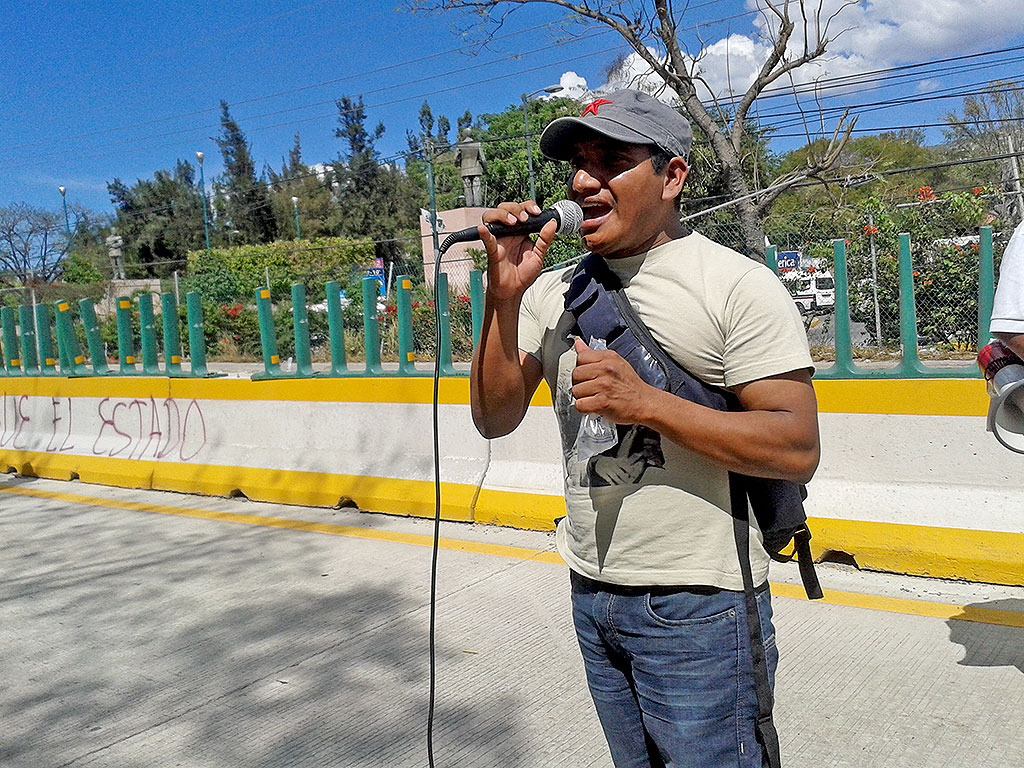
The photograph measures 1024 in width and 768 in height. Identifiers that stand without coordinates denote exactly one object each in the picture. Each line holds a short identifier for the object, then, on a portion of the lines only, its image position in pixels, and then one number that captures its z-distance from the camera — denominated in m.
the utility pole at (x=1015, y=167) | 20.91
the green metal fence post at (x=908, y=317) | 5.12
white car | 6.69
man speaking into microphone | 1.80
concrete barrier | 4.84
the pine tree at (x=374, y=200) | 61.56
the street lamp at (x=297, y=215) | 63.81
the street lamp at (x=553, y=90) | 20.26
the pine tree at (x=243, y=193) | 69.25
